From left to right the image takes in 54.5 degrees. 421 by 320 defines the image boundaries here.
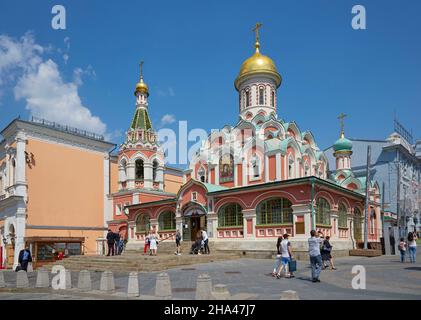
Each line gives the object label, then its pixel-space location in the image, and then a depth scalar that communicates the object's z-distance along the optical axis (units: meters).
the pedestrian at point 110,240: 25.28
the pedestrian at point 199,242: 24.09
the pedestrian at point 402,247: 19.61
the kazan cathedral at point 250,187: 24.20
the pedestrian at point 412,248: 19.86
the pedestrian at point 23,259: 19.86
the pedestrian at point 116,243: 25.56
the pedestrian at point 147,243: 26.26
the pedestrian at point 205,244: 24.16
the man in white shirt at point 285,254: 14.36
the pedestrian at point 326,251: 16.61
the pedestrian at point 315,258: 13.49
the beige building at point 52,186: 32.19
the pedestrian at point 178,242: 24.20
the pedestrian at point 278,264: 14.89
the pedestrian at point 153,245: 23.78
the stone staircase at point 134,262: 19.31
